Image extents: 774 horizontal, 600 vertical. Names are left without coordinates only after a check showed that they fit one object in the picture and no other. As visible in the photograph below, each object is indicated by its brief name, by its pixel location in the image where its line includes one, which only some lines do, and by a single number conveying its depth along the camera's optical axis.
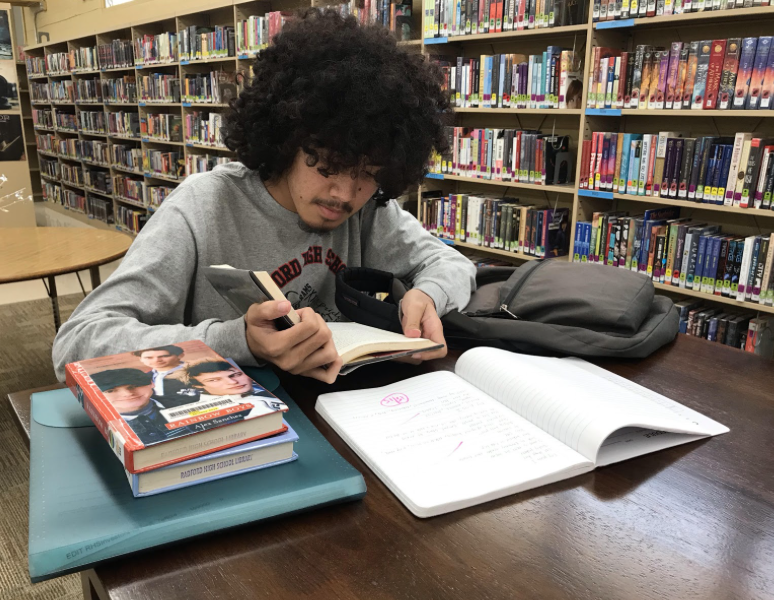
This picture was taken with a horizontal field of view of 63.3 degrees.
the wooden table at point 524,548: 0.52
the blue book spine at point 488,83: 3.06
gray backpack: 1.04
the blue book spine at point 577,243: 2.82
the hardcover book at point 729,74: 2.24
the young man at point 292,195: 0.98
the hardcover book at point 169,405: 0.59
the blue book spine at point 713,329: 2.54
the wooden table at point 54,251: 2.38
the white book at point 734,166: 2.29
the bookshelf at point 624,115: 2.40
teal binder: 0.52
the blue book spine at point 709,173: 2.37
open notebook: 0.66
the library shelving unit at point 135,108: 4.80
